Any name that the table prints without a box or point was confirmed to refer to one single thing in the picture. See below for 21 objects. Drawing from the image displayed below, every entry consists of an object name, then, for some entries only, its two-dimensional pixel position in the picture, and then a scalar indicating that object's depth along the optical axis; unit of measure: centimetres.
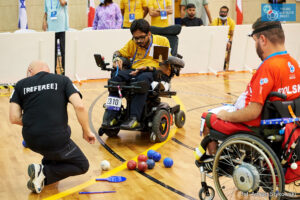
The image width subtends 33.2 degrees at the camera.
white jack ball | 539
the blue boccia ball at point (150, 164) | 542
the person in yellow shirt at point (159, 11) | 1047
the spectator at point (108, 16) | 1041
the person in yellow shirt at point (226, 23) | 1152
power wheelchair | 621
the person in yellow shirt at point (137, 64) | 619
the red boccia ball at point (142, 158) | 554
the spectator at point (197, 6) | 1202
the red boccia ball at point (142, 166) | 533
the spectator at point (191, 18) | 1143
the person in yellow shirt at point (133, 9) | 1058
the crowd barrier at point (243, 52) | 1155
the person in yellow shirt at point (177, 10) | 1339
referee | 465
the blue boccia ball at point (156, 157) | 566
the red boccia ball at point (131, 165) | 537
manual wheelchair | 379
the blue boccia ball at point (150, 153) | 572
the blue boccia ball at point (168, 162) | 545
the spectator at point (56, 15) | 1036
